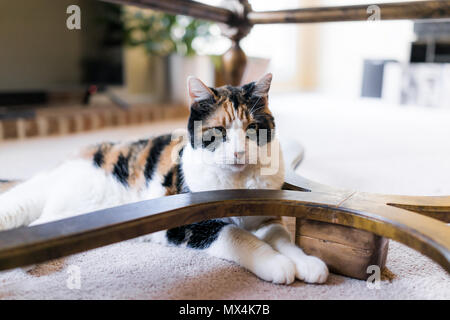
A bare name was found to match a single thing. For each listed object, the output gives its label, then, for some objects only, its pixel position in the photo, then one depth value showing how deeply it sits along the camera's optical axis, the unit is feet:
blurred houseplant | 11.12
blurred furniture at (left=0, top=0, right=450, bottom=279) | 2.06
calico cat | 2.74
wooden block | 2.53
